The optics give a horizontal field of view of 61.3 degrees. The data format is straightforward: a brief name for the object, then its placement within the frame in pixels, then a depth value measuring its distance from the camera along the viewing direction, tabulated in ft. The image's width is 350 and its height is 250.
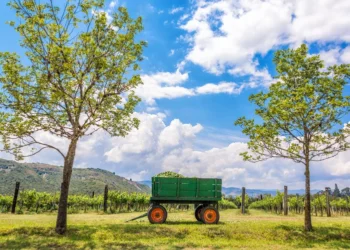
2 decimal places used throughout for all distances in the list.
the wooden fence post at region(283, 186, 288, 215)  96.38
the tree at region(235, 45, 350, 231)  55.16
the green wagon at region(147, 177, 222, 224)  57.36
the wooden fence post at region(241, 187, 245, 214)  98.32
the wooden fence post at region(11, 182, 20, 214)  91.81
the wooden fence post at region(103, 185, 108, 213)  99.58
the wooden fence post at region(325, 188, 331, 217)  101.33
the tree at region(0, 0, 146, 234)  49.19
